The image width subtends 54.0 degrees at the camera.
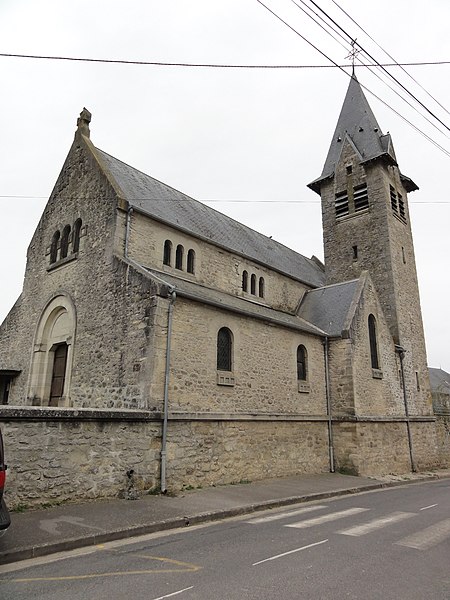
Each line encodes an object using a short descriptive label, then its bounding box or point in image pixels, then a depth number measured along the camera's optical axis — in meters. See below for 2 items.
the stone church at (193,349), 10.56
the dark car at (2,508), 5.38
